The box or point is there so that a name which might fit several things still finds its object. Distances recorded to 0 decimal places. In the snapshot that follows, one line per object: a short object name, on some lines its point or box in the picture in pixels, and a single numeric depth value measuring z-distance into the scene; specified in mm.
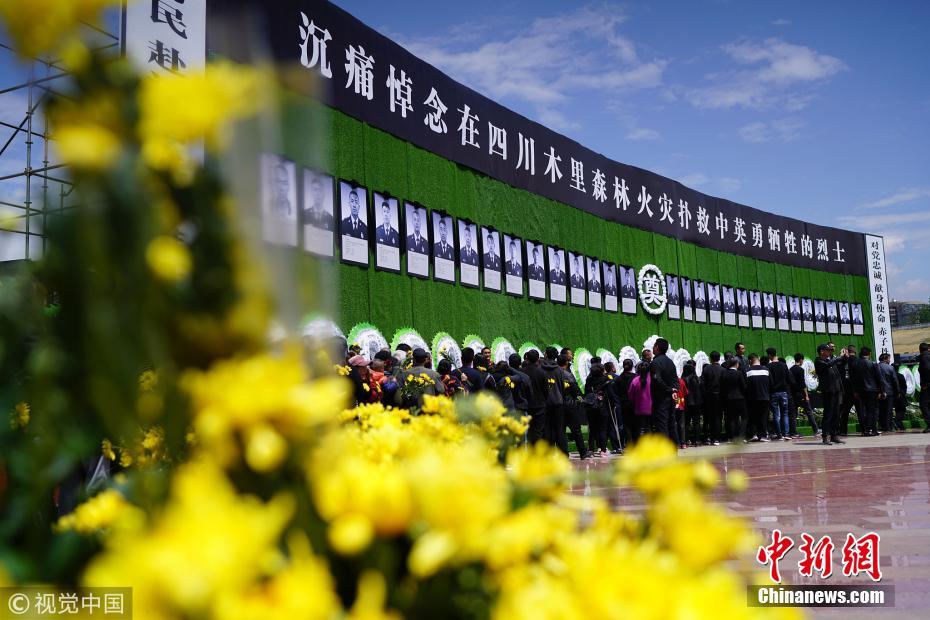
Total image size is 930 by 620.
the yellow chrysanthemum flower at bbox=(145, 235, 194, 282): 404
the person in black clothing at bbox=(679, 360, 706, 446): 10669
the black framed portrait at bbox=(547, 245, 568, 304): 11297
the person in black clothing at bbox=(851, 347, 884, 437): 10234
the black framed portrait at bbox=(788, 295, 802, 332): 17473
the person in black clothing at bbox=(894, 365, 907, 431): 12117
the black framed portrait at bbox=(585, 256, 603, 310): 12228
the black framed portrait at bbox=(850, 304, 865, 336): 19391
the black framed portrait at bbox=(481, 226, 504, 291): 9938
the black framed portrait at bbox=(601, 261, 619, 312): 12672
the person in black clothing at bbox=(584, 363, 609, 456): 9328
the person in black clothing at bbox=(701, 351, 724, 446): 10477
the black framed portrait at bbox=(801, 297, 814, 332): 17844
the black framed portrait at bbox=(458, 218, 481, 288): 9547
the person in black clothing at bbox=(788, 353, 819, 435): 11273
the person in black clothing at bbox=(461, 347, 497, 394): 7109
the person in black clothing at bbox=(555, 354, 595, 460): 8396
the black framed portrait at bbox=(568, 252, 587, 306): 11781
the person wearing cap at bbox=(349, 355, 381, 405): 5612
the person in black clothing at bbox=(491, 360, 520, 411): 7086
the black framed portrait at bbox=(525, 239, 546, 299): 10805
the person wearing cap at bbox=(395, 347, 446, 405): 5750
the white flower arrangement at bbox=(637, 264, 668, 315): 13568
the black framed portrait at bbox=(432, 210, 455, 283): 9148
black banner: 7727
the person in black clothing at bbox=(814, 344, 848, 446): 9109
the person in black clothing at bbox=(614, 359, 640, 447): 8714
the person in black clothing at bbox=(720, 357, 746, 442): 10203
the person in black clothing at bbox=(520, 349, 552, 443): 7785
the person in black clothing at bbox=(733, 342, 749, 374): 10664
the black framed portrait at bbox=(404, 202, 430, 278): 8734
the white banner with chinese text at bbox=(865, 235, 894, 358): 19938
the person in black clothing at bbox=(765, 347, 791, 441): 10797
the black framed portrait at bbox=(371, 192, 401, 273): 8227
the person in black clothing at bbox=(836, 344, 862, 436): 10013
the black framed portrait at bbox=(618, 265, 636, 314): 13086
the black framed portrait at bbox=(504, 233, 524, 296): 10391
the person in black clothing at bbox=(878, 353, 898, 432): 10594
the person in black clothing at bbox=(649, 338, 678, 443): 8039
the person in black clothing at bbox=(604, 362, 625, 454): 9367
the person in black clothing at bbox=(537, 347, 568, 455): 7926
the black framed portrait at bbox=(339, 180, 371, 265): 7695
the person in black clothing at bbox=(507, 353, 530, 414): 7508
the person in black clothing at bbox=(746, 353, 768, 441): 10219
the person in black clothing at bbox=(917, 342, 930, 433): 10578
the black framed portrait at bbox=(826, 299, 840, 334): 18623
